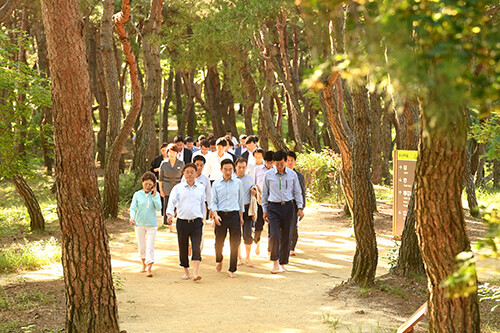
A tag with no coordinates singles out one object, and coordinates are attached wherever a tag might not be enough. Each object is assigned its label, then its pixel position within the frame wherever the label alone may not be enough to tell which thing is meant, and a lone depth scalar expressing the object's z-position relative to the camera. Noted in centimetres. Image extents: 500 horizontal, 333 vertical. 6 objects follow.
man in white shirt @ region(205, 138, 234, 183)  2762
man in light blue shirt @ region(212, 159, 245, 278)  1950
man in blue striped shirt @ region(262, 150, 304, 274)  1970
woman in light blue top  1966
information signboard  2172
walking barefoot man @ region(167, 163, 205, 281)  1892
